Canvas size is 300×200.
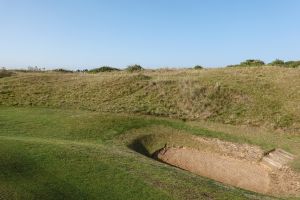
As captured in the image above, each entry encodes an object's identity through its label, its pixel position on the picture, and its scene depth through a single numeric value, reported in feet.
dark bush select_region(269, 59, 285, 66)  97.89
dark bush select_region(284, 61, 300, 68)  93.38
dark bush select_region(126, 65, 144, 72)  103.88
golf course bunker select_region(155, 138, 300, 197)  37.75
